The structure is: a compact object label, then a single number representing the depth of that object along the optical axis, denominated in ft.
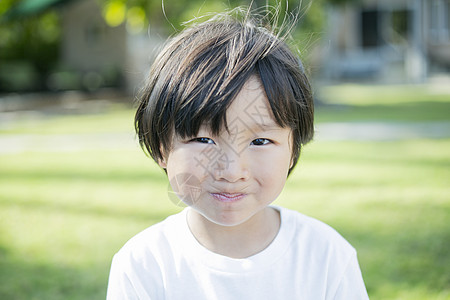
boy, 4.21
